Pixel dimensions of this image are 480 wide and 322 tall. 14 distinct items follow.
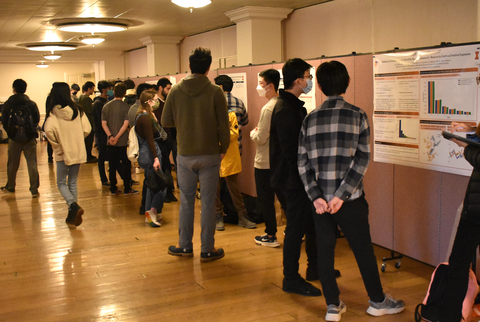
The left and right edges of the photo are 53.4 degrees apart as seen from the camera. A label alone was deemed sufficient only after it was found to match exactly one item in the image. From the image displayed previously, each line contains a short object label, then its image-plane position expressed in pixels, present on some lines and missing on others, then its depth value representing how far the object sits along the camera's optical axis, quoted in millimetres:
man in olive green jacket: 3721
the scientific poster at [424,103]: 3162
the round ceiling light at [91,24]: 10172
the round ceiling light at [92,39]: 12406
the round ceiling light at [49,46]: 14469
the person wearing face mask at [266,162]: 4101
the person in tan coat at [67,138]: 4988
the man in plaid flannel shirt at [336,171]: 2652
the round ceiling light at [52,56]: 16391
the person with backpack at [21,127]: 6629
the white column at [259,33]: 9547
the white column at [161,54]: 13797
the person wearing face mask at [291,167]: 3023
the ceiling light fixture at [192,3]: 7309
